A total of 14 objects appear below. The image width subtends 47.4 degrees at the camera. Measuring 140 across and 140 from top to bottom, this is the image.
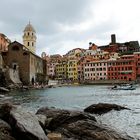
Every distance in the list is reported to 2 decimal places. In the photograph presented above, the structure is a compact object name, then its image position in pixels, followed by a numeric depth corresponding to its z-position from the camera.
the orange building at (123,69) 67.42
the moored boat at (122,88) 42.97
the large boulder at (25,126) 6.39
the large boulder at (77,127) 7.18
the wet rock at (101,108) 14.26
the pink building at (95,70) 71.01
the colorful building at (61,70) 81.19
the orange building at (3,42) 59.45
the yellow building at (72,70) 78.91
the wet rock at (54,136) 6.81
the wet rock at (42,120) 7.83
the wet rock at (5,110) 7.77
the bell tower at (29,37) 72.75
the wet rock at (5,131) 6.61
